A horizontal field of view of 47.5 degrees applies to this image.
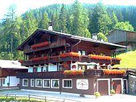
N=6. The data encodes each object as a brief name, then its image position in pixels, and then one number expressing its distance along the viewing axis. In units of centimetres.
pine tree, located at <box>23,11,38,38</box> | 4564
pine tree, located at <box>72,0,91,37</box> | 4511
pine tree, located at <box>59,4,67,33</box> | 4774
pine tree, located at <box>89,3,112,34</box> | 5074
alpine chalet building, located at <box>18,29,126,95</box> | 2038
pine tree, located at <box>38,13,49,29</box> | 5037
